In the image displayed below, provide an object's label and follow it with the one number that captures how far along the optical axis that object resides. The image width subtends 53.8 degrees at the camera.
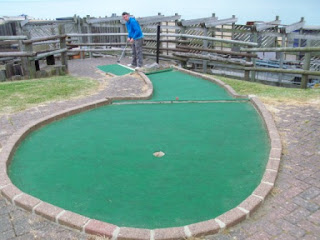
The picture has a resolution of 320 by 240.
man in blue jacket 8.91
